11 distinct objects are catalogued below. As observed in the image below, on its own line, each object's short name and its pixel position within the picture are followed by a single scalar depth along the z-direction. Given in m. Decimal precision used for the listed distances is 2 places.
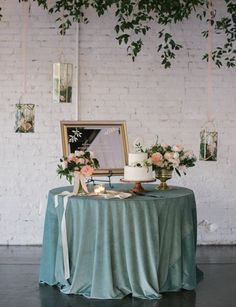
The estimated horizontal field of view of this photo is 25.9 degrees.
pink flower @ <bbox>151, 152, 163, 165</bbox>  4.07
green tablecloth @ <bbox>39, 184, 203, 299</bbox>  3.60
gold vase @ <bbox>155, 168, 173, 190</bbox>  4.15
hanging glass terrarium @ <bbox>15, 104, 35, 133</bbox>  5.14
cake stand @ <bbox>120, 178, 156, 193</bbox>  4.04
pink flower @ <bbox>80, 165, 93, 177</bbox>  3.82
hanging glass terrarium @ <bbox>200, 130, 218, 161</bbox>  5.02
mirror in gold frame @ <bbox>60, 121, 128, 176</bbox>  4.54
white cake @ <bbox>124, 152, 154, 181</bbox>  3.98
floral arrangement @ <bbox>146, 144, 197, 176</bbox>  4.08
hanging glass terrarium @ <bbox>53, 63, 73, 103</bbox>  4.86
